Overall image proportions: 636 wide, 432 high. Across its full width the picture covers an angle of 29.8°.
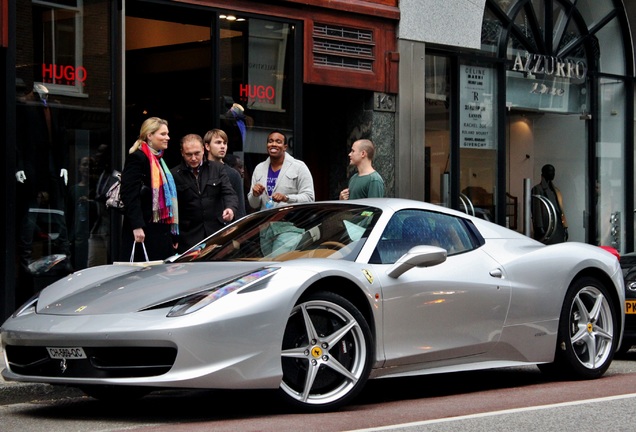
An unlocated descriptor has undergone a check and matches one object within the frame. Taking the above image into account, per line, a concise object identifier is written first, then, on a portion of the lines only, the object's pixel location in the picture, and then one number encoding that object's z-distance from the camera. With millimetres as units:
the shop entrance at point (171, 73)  13344
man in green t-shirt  11180
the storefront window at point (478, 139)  16906
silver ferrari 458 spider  6684
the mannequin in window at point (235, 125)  13805
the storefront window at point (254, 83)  13836
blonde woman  10031
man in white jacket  11578
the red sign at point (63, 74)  11773
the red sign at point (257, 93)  13992
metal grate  14719
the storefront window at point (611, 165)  19578
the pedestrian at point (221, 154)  10891
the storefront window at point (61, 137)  11594
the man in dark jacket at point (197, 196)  10484
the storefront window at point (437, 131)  16234
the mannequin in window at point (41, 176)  11586
